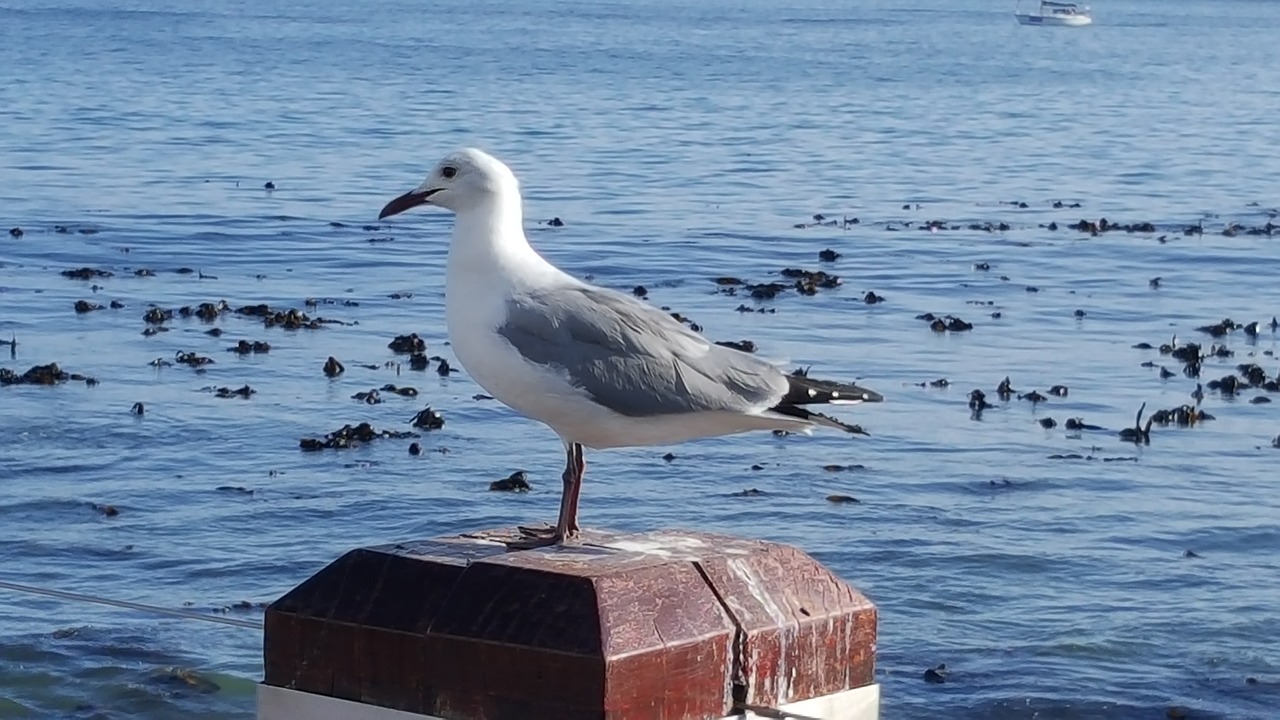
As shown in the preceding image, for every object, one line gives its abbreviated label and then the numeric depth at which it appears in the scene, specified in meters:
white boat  115.88
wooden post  2.36
